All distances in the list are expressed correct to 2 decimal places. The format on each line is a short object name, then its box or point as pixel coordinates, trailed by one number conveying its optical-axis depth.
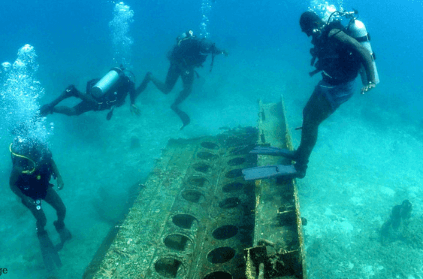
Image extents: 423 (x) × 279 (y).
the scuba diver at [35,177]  5.24
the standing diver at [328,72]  3.56
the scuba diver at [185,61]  7.94
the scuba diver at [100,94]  7.01
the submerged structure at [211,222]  3.62
